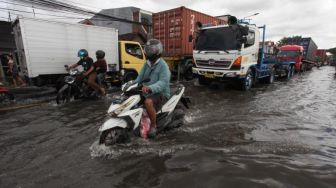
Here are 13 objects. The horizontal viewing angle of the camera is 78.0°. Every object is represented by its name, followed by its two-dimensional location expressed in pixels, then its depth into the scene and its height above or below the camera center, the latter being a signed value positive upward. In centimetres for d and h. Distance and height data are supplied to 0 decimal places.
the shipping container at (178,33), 1192 +114
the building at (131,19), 2358 +421
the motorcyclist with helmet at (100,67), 716 -45
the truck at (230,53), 822 -6
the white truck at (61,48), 743 +26
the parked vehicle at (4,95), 664 -132
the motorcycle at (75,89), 678 -117
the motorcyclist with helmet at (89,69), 707 -51
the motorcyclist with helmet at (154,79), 352 -46
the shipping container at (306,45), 2197 +67
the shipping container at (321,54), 3825 -63
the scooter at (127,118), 329 -106
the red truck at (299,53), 1800 -17
